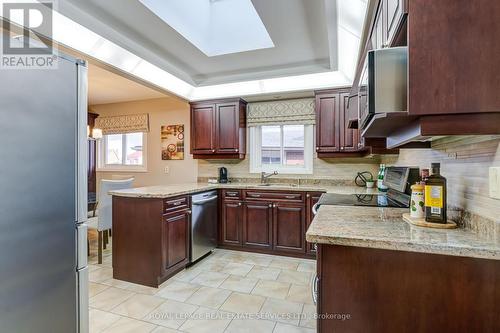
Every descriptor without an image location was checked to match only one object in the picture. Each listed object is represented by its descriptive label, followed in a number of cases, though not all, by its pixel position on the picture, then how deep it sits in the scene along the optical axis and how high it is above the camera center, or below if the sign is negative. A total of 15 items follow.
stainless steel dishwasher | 3.10 -0.75
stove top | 1.96 -0.31
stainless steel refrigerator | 1.04 -0.15
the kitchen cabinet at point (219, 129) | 3.92 +0.56
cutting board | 1.23 -0.29
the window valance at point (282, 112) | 3.84 +0.80
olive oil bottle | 1.27 -0.16
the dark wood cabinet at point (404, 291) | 0.98 -0.51
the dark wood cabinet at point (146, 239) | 2.57 -0.76
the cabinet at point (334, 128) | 3.40 +0.50
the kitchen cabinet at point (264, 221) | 3.35 -0.76
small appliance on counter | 4.18 -0.16
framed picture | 4.53 +0.40
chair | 3.09 -0.54
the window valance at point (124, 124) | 4.77 +0.78
